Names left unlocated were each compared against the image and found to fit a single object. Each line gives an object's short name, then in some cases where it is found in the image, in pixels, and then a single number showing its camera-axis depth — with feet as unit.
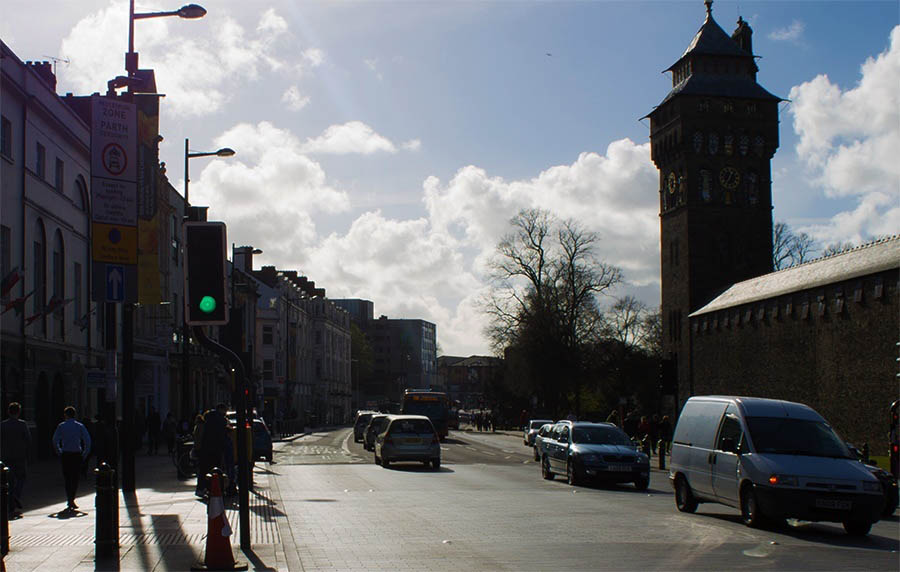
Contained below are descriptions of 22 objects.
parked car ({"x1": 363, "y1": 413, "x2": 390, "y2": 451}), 135.38
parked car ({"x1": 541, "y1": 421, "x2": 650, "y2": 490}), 76.07
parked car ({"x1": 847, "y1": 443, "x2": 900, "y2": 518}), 56.54
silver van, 45.52
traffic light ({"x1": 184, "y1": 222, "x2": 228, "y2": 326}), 35.27
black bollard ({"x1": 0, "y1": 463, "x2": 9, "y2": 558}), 33.81
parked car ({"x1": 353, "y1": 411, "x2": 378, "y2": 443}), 179.79
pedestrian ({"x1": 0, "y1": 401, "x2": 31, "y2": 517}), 49.47
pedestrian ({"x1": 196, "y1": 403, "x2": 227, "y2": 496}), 55.72
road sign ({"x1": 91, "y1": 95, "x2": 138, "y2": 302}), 47.83
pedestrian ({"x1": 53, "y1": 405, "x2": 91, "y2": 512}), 53.72
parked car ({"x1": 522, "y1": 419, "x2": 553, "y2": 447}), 163.53
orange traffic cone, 33.91
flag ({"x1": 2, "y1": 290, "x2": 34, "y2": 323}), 81.47
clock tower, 229.45
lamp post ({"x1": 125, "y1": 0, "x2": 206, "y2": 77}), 58.65
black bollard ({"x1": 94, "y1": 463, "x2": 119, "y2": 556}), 36.50
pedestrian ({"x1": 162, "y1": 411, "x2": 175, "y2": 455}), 123.20
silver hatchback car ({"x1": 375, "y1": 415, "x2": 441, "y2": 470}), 101.65
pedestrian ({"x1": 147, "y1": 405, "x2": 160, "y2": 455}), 123.81
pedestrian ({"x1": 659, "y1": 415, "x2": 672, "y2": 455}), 111.65
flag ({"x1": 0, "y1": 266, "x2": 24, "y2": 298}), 79.41
